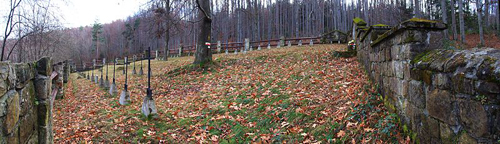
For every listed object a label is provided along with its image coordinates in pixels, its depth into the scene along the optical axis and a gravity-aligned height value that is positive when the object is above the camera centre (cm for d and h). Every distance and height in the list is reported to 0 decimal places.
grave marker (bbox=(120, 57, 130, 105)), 769 -91
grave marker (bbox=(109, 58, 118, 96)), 956 -84
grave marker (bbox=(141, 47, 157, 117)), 596 -92
